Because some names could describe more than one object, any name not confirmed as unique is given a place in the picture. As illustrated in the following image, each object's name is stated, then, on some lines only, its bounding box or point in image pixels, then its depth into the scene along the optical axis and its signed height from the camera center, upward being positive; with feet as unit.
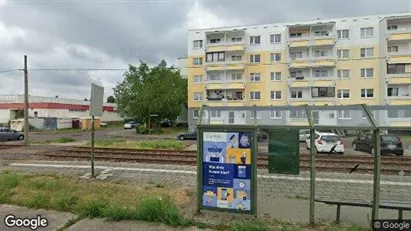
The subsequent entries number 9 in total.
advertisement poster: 16.85 -3.45
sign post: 29.48 +1.61
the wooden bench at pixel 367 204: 15.42 -5.25
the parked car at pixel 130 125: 174.70 -6.42
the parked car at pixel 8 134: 88.99 -6.61
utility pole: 70.93 +7.61
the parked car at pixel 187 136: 93.09 -7.13
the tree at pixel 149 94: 129.70 +10.61
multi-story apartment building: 113.80 +23.51
